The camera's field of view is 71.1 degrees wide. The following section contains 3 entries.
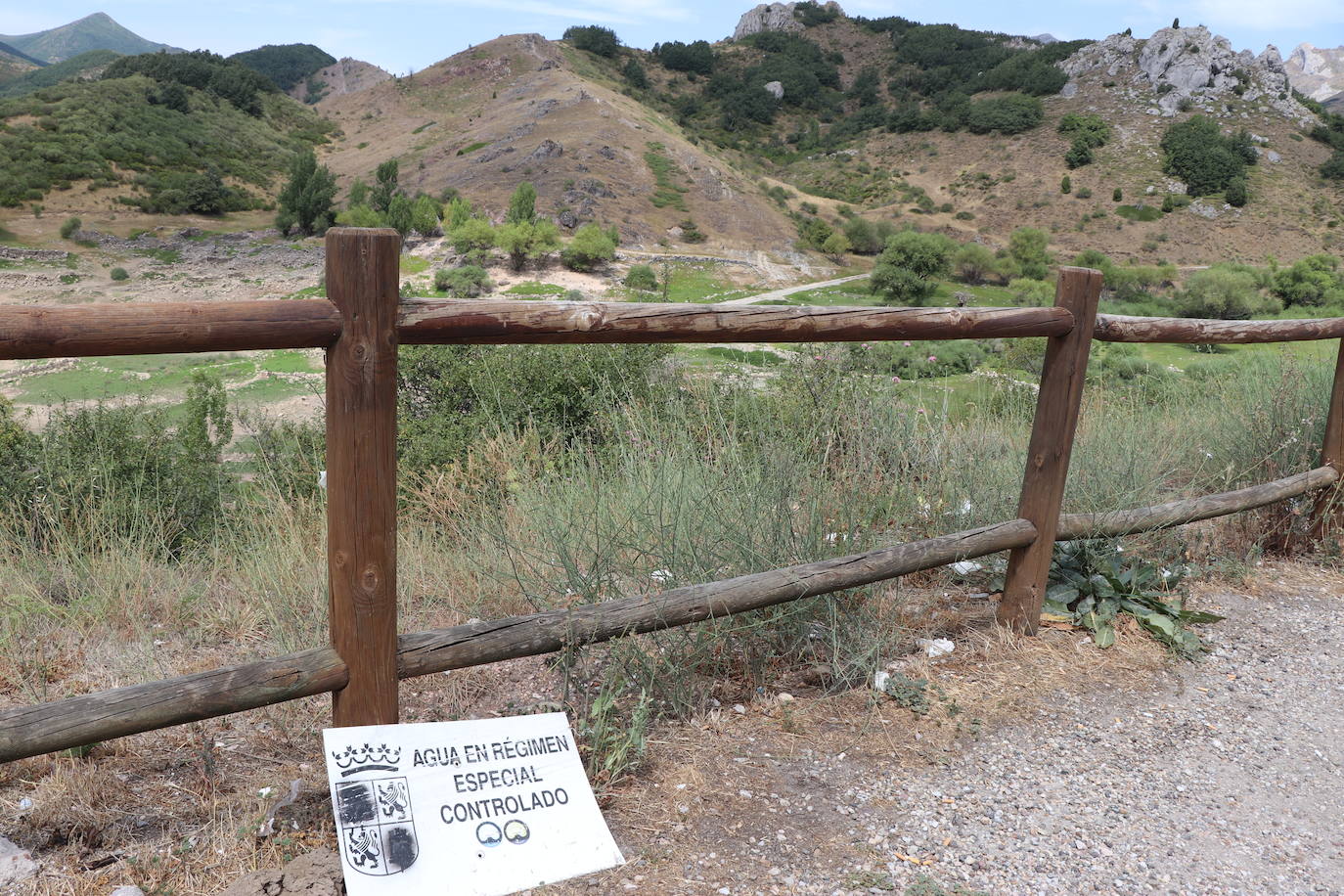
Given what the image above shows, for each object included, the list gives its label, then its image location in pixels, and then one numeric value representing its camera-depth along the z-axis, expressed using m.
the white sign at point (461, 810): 2.02
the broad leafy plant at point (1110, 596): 3.60
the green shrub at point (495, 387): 7.00
